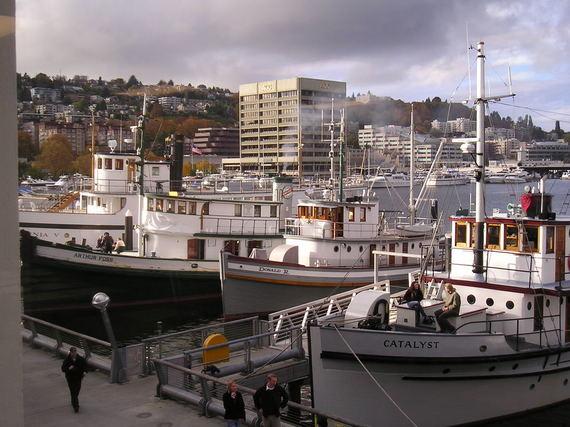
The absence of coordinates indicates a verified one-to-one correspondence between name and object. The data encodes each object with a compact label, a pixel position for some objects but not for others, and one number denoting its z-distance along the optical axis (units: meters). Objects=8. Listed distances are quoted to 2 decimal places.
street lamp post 11.98
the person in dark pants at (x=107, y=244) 28.45
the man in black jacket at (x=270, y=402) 8.96
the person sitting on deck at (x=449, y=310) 14.02
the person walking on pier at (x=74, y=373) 10.30
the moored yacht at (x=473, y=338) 13.11
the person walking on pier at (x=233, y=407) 8.99
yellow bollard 13.16
